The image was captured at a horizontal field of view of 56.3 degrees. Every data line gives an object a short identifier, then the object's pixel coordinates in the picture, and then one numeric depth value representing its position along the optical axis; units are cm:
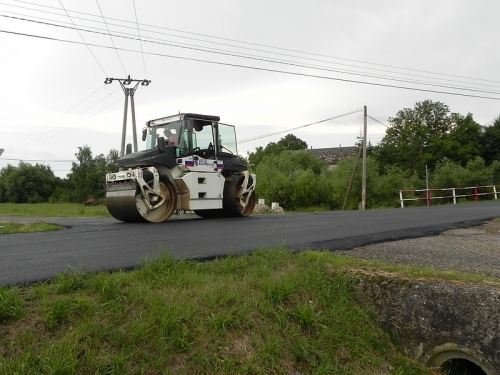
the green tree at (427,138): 5925
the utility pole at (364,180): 3275
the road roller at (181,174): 1175
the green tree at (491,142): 5541
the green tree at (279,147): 7462
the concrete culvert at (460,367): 525
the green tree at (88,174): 7194
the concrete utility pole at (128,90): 3199
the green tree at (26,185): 7594
